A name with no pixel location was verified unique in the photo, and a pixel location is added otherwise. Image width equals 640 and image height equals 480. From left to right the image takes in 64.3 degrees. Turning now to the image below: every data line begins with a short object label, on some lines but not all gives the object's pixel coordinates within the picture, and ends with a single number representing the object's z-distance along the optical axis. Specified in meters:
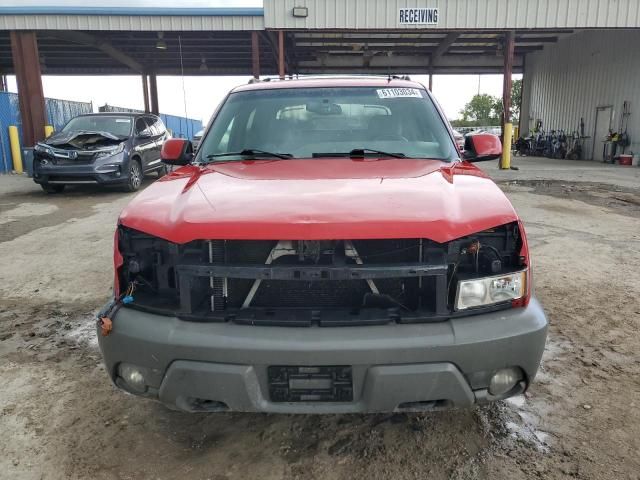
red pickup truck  1.90
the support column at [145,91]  24.41
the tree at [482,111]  66.96
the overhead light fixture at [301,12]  13.84
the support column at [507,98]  14.99
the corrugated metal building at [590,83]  17.73
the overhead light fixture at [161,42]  17.38
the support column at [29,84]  14.40
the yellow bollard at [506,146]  14.94
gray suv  9.91
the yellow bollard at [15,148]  15.32
